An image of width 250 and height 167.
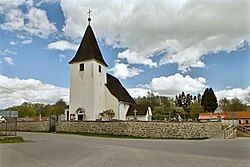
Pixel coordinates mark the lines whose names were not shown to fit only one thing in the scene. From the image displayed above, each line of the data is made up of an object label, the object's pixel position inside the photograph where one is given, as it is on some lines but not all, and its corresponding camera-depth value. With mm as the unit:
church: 39500
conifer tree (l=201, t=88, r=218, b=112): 78812
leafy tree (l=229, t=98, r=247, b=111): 71750
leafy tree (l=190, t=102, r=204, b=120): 70806
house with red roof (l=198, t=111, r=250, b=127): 65231
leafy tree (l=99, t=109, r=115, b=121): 38969
